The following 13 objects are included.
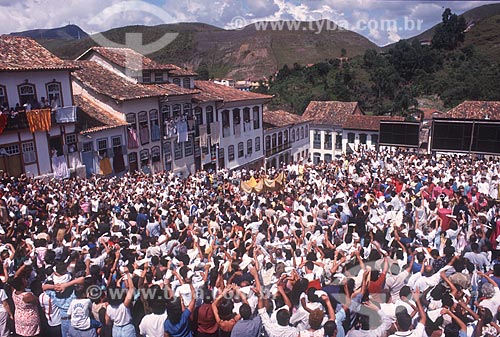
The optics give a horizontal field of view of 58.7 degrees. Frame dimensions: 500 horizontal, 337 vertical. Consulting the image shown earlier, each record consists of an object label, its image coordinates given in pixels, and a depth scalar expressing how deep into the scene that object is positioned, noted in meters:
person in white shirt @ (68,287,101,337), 5.98
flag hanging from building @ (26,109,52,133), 20.70
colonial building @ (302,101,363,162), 43.41
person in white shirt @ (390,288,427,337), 5.44
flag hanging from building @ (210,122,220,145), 32.03
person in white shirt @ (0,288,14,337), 6.26
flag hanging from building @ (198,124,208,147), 31.03
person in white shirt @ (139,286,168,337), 5.91
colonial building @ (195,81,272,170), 33.03
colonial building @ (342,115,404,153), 40.09
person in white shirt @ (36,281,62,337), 6.46
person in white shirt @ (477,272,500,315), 6.32
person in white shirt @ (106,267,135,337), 6.09
